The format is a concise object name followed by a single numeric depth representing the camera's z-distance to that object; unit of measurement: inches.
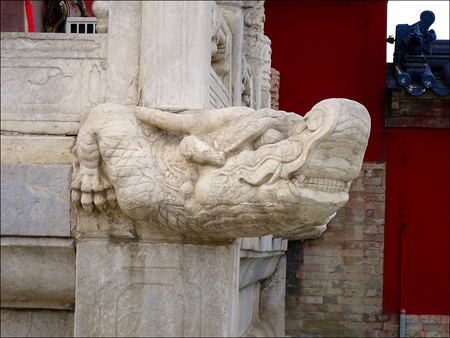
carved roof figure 341.4
